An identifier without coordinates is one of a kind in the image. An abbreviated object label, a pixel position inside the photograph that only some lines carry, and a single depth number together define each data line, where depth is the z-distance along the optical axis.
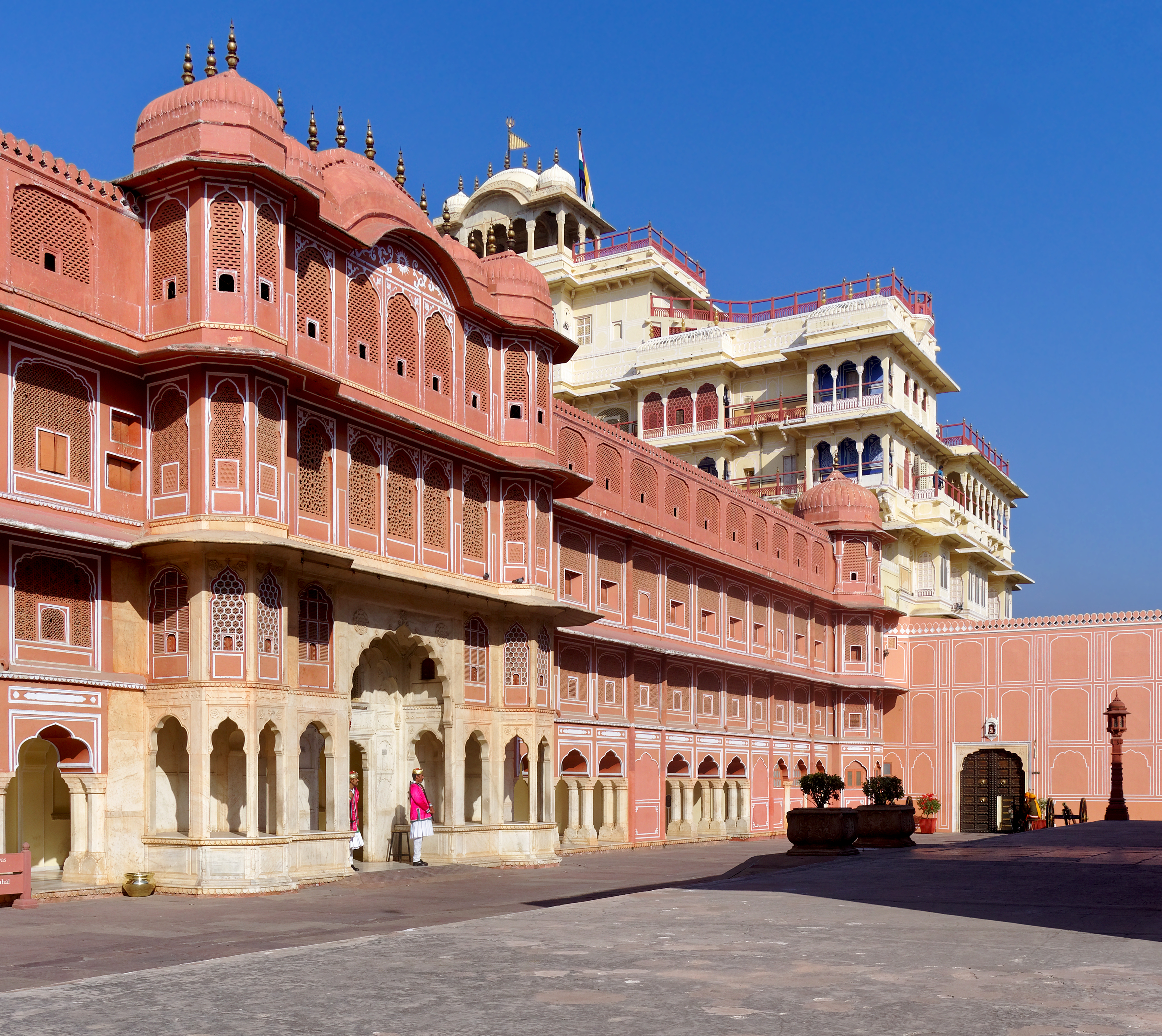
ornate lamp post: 40.66
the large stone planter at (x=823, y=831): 23.19
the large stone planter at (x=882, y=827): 25.75
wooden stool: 24.02
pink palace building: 18.16
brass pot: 17.86
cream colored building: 50.22
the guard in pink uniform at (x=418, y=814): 22.36
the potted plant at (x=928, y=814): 43.62
